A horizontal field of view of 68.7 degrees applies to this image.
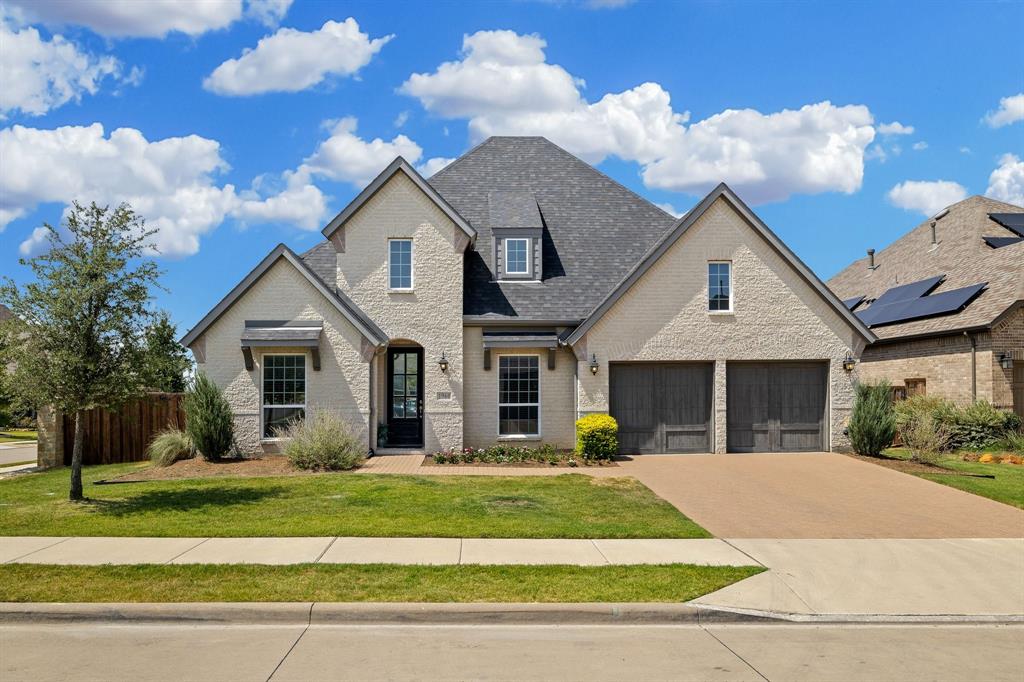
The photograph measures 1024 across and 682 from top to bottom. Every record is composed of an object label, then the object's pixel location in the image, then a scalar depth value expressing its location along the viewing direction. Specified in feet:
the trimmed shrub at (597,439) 60.13
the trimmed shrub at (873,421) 63.05
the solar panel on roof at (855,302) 111.53
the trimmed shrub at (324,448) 54.65
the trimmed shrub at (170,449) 58.85
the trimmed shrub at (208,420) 58.08
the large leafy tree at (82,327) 40.34
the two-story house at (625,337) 65.21
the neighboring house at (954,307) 75.05
